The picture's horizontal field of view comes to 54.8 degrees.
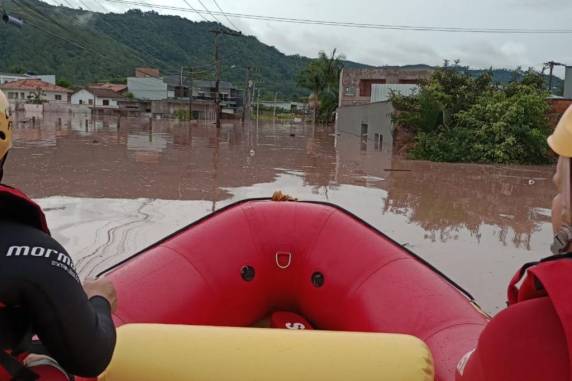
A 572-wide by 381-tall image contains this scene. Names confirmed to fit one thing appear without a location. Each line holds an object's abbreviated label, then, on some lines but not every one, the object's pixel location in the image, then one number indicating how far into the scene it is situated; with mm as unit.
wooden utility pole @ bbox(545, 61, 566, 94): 48075
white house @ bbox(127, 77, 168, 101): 81812
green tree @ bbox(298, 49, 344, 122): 57625
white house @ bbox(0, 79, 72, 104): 70375
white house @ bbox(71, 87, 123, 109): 74688
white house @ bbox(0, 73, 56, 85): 73250
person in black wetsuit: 1147
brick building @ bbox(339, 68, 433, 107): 40375
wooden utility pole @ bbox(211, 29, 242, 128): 37031
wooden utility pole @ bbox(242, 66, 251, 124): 56506
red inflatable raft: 2352
